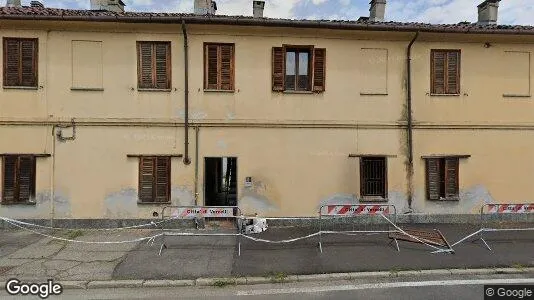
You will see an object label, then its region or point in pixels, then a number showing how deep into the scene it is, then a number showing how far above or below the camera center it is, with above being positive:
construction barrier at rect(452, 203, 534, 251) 8.56 -1.48
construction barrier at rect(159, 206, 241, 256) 8.05 -1.55
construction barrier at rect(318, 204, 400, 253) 8.92 -1.59
